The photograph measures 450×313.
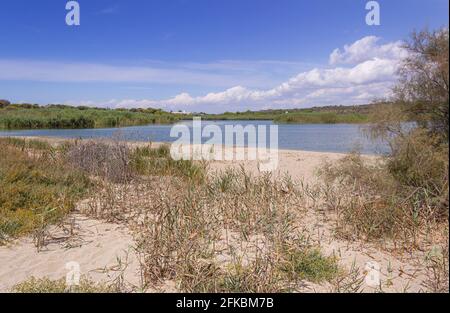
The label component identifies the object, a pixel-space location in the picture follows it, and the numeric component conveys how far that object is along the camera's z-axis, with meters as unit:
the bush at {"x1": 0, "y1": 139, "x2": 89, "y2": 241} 5.22
